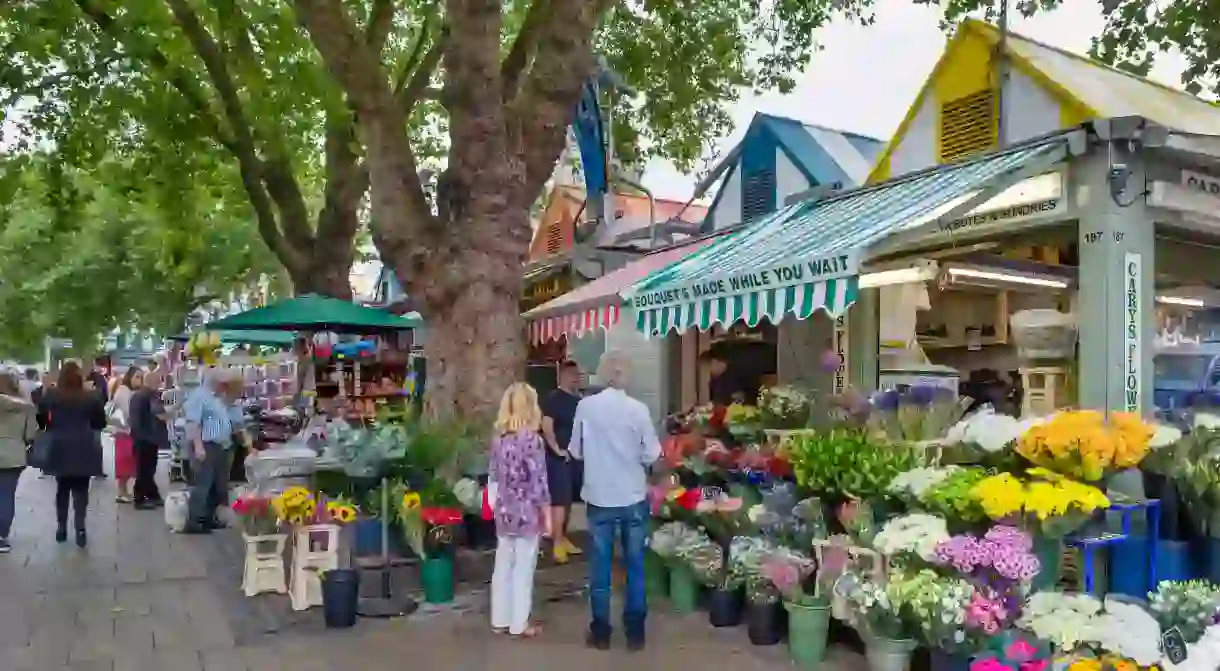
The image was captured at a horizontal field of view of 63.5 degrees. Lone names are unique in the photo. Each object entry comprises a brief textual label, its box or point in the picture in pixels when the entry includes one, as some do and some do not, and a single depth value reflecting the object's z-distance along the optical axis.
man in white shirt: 5.89
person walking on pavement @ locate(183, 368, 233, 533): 10.23
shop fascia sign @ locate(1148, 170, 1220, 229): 6.04
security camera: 5.87
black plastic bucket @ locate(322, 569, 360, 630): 6.57
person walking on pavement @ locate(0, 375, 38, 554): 8.91
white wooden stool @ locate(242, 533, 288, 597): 7.55
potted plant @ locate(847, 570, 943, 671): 4.85
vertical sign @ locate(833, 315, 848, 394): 9.72
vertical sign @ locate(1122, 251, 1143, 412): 5.92
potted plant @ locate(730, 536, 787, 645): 6.09
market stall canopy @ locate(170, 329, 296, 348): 17.26
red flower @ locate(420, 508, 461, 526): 7.16
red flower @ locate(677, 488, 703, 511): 6.89
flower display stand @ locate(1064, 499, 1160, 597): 5.09
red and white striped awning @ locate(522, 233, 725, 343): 9.57
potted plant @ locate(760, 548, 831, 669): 5.76
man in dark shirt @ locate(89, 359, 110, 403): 15.15
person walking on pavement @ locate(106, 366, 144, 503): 13.32
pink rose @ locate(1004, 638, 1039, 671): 4.56
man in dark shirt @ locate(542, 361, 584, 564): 8.61
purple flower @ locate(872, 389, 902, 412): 6.18
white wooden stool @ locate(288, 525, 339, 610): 7.01
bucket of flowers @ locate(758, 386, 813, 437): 7.37
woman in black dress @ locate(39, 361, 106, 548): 9.25
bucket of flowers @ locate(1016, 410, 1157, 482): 4.95
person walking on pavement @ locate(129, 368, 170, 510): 11.91
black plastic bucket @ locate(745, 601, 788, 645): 6.09
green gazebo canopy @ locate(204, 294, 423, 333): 10.70
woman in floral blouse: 6.15
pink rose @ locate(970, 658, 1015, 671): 4.49
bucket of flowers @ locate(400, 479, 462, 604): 7.12
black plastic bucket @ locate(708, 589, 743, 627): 6.47
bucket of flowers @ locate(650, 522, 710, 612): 6.81
